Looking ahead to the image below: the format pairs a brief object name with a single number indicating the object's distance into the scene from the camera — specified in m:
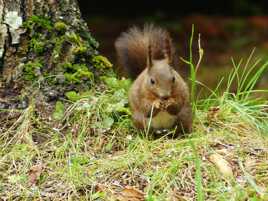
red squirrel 6.79
